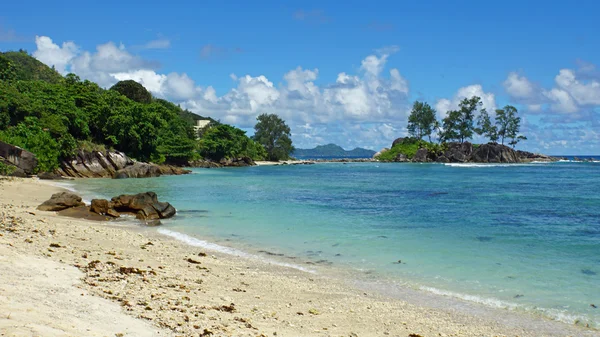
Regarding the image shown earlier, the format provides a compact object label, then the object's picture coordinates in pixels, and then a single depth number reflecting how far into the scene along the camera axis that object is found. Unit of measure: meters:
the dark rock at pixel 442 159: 148.86
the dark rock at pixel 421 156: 152.12
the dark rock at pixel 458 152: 146.00
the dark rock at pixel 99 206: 22.30
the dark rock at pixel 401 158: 157.25
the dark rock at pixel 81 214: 21.47
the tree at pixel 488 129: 149.50
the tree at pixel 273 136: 141.62
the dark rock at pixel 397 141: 167.15
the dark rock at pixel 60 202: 22.11
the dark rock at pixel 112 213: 22.44
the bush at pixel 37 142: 46.09
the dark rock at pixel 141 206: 23.15
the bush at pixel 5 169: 38.31
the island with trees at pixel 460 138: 144.50
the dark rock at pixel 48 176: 44.29
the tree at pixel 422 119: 157.12
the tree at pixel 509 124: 148.75
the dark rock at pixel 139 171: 54.44
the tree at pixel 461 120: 151.50
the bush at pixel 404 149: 158.88
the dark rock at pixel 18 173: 40.03
